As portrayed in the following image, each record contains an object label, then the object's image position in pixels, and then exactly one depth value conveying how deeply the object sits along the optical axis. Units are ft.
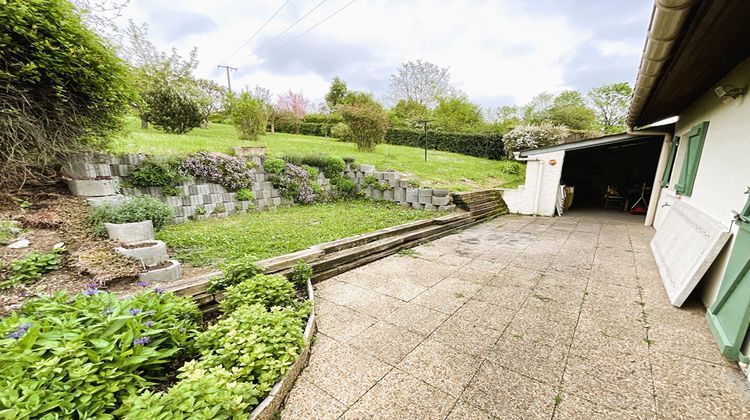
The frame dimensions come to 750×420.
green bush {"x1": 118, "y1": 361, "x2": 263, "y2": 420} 3.93
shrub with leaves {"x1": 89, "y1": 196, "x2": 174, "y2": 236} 10.72
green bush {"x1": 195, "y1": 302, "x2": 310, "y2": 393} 5.33
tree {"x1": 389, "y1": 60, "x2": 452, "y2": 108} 78.48
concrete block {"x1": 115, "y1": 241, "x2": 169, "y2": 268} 8.85
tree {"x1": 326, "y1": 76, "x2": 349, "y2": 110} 81.82
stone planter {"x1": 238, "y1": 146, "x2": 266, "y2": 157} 22.27
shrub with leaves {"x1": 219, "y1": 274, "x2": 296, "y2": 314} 7.45
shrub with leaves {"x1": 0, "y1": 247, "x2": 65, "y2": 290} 7.05
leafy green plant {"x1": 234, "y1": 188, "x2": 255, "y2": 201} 20.33
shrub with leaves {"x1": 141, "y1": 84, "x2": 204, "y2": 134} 30.22
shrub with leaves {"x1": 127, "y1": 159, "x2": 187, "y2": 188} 15.72
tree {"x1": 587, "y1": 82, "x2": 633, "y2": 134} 71.67
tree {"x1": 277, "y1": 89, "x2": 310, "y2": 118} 74.59
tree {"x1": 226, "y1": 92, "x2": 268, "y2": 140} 33.14
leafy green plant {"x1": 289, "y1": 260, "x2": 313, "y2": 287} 9.85
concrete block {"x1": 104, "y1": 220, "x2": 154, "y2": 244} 10.14
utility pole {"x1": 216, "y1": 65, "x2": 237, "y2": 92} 74.32
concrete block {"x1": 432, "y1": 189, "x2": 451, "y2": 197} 22.24
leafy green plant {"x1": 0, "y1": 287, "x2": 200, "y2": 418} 3.78
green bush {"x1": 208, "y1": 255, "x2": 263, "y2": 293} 8.24
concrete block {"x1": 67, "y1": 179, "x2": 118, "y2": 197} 12.42
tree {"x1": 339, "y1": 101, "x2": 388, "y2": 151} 35.96
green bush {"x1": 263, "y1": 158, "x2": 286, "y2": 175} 22.16
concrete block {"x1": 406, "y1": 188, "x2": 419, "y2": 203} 23.21
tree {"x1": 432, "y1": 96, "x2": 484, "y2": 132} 69.51
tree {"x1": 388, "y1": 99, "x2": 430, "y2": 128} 65.67
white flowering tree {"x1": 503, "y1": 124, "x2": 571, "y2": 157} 43.91
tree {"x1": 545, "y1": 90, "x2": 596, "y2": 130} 61.11
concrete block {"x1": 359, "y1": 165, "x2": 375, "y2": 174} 26.12
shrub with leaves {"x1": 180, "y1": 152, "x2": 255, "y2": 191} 18.13
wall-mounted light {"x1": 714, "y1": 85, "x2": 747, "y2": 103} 9.67
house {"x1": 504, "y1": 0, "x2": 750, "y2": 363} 6.51
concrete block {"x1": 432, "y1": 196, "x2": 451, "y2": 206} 22.15
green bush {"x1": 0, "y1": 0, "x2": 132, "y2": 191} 9.25
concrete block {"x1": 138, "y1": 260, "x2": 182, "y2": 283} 8.51
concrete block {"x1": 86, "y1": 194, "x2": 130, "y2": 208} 11.36
